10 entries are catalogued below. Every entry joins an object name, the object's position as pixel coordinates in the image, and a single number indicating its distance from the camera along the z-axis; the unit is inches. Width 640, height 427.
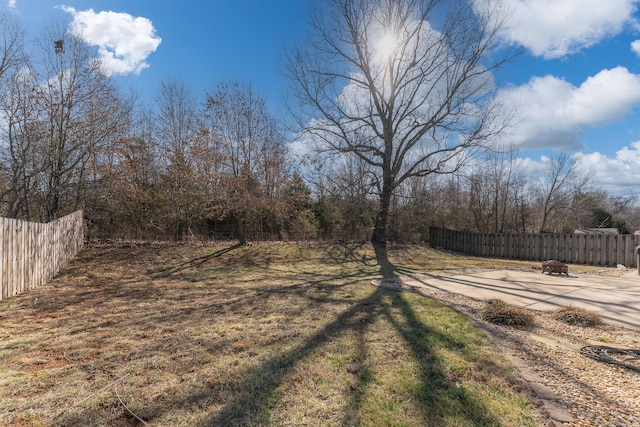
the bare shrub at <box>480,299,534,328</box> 167.6
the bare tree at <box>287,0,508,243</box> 550.6
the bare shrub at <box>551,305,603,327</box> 166.4
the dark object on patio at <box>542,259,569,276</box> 334.3
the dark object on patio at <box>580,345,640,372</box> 118.8
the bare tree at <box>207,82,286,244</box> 488.7
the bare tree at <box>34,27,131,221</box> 383.9
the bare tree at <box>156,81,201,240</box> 498.6
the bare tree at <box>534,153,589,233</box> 901.2
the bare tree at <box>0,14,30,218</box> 360.8
